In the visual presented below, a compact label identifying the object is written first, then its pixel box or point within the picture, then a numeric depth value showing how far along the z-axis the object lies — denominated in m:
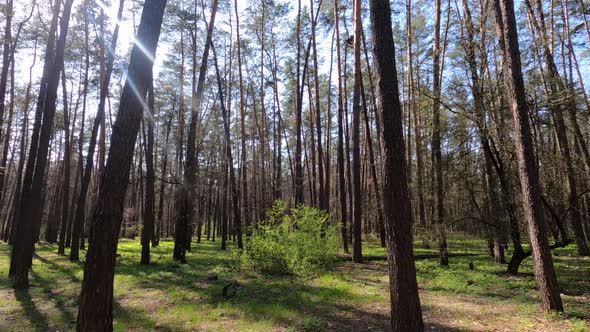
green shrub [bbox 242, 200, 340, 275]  9.66
